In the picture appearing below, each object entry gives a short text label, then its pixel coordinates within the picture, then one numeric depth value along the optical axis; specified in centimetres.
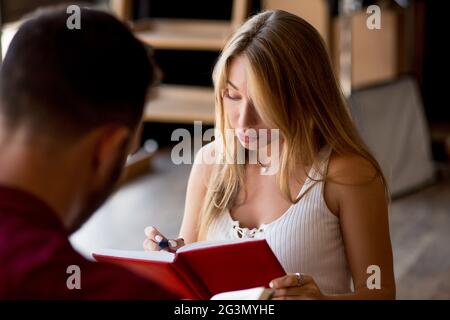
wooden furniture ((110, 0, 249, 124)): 413
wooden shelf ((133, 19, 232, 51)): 415
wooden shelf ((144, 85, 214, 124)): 423
